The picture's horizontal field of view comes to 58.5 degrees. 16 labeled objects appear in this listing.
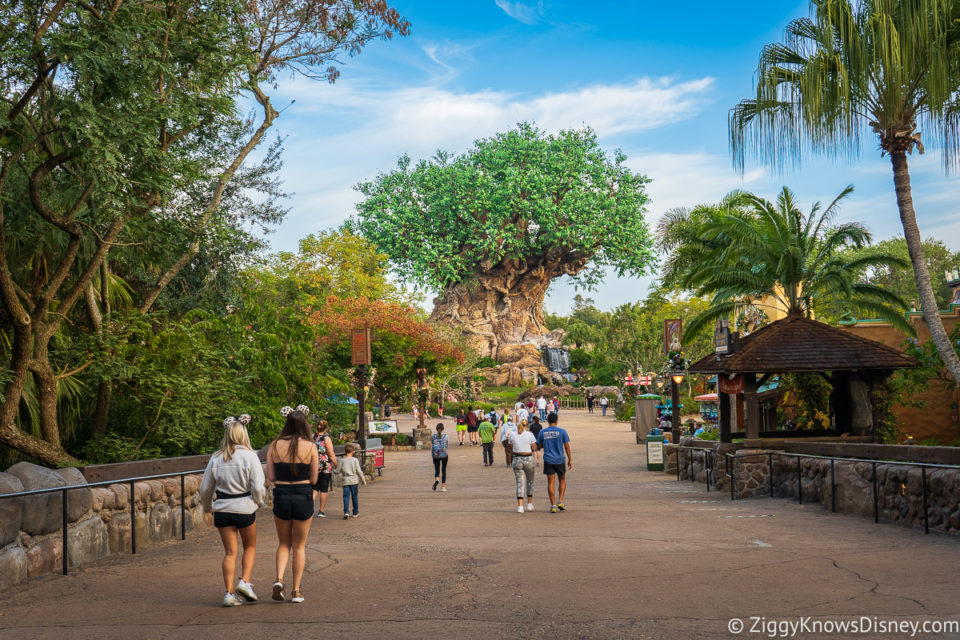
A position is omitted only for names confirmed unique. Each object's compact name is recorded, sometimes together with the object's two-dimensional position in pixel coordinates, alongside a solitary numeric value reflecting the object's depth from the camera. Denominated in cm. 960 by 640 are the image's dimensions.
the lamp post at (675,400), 2595
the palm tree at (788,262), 2281
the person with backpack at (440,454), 1969
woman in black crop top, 721
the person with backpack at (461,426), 3803
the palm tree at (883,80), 1562
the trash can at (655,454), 2447
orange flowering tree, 3534
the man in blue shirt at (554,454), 1447
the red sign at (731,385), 1930
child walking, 1423
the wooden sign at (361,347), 2600
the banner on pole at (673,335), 2686
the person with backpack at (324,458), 1329
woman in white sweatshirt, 694
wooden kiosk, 1870
